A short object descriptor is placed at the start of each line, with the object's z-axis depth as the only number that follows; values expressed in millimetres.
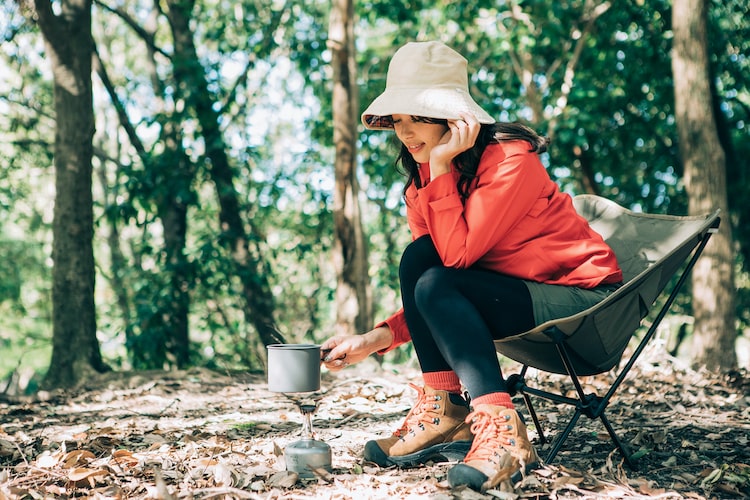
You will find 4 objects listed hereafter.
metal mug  1810
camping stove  1935
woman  1892
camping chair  1878
